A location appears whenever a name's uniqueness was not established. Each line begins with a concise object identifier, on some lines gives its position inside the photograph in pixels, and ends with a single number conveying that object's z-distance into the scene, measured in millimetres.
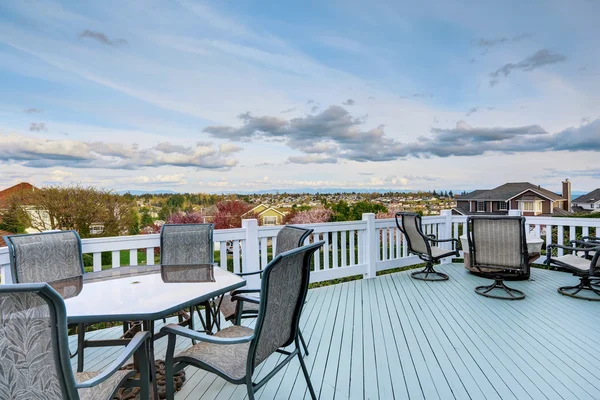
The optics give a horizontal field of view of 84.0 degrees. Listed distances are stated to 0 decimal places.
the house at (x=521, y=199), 8516
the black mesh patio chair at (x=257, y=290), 2347
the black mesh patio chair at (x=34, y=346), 1045
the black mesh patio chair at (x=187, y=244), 3365
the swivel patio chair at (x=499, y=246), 4238
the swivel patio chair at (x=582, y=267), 4141
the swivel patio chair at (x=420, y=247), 5309
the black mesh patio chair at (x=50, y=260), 2488
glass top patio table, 1722
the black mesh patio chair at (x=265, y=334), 1626
